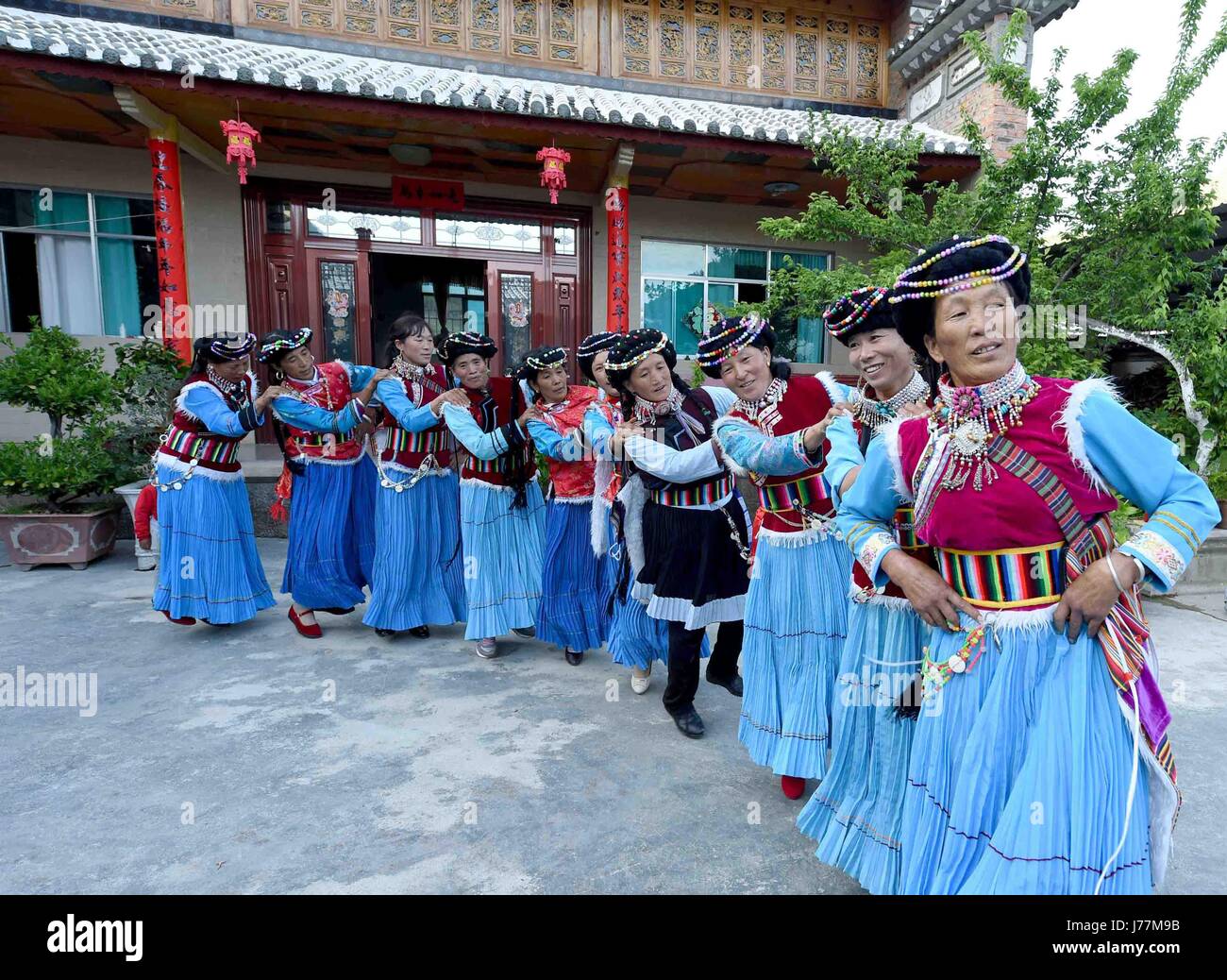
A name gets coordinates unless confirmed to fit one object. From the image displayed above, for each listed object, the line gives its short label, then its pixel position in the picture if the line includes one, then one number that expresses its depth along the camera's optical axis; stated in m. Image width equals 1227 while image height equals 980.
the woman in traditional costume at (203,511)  4.32
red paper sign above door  8.70
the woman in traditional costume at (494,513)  4.15
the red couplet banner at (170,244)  7.21
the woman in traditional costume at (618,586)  3.57
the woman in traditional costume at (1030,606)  1.40
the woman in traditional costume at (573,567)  4.12
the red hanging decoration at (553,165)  7.37
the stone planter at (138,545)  6.27
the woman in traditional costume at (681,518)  2.97
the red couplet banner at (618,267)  8.42
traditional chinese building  7.16
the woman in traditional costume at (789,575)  2.58
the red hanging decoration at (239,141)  6.60
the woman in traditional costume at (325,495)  4.45
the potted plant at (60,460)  6.21
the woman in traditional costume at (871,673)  1.99
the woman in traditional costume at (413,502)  4.33
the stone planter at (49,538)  6.20
